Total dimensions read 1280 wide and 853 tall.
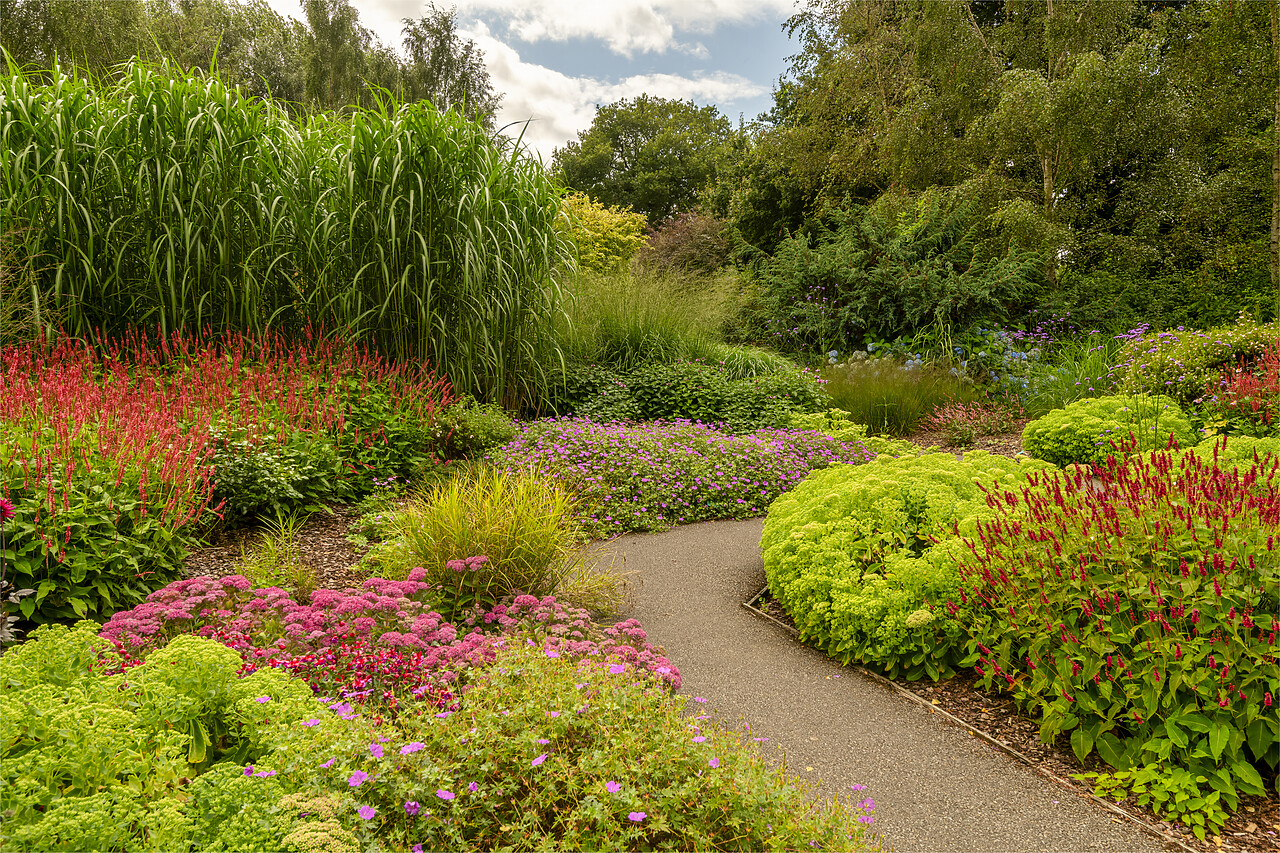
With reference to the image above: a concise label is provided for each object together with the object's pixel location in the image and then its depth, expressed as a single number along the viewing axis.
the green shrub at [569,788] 1.38
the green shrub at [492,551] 2.92
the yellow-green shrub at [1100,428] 4.48
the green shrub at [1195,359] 5.52
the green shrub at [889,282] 9.62
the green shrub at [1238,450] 2.92
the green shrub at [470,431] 5.00
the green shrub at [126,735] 1.21
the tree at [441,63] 20.56
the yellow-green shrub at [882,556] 2.61
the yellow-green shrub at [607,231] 15.98
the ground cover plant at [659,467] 4.57
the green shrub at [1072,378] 7.49
